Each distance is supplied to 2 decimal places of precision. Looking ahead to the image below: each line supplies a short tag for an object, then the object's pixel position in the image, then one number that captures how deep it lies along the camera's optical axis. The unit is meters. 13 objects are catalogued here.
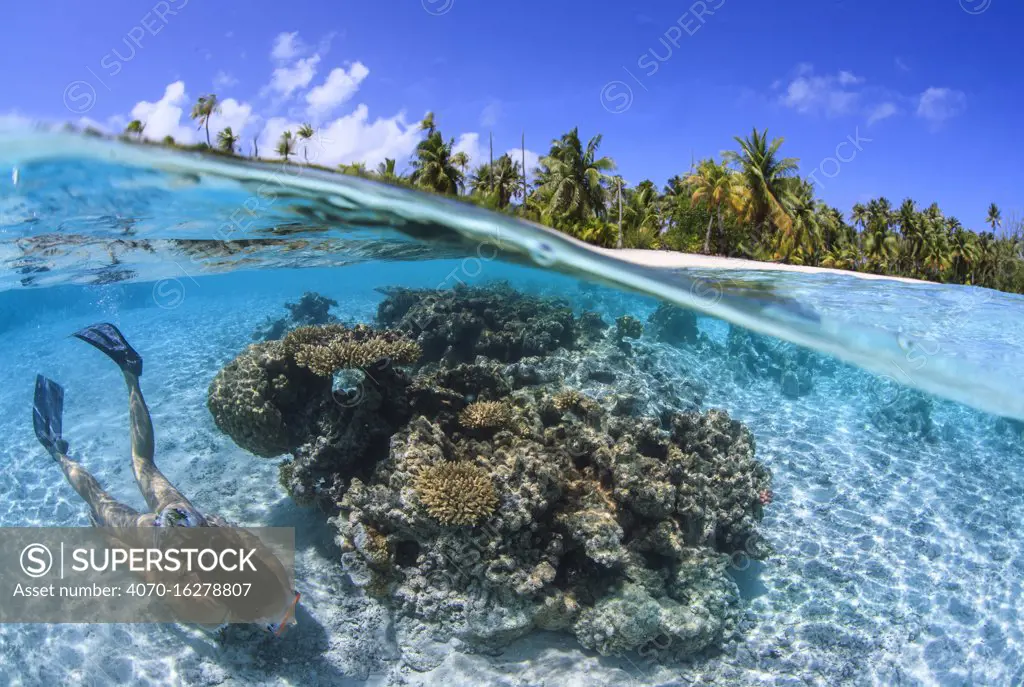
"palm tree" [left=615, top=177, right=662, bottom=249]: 15.14
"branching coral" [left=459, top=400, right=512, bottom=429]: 7.98
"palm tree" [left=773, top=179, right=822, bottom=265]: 29.25
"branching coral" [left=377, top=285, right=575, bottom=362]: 10.73
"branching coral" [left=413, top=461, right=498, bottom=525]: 6.18
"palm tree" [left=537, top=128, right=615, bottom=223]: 23.16
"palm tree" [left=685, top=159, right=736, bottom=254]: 26.16
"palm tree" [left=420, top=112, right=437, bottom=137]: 25.07
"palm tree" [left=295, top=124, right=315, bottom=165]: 20.89
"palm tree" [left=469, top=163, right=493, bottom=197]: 28.72
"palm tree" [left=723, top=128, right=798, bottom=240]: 26.92
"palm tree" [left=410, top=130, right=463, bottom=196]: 23.60
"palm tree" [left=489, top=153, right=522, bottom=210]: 28.54
